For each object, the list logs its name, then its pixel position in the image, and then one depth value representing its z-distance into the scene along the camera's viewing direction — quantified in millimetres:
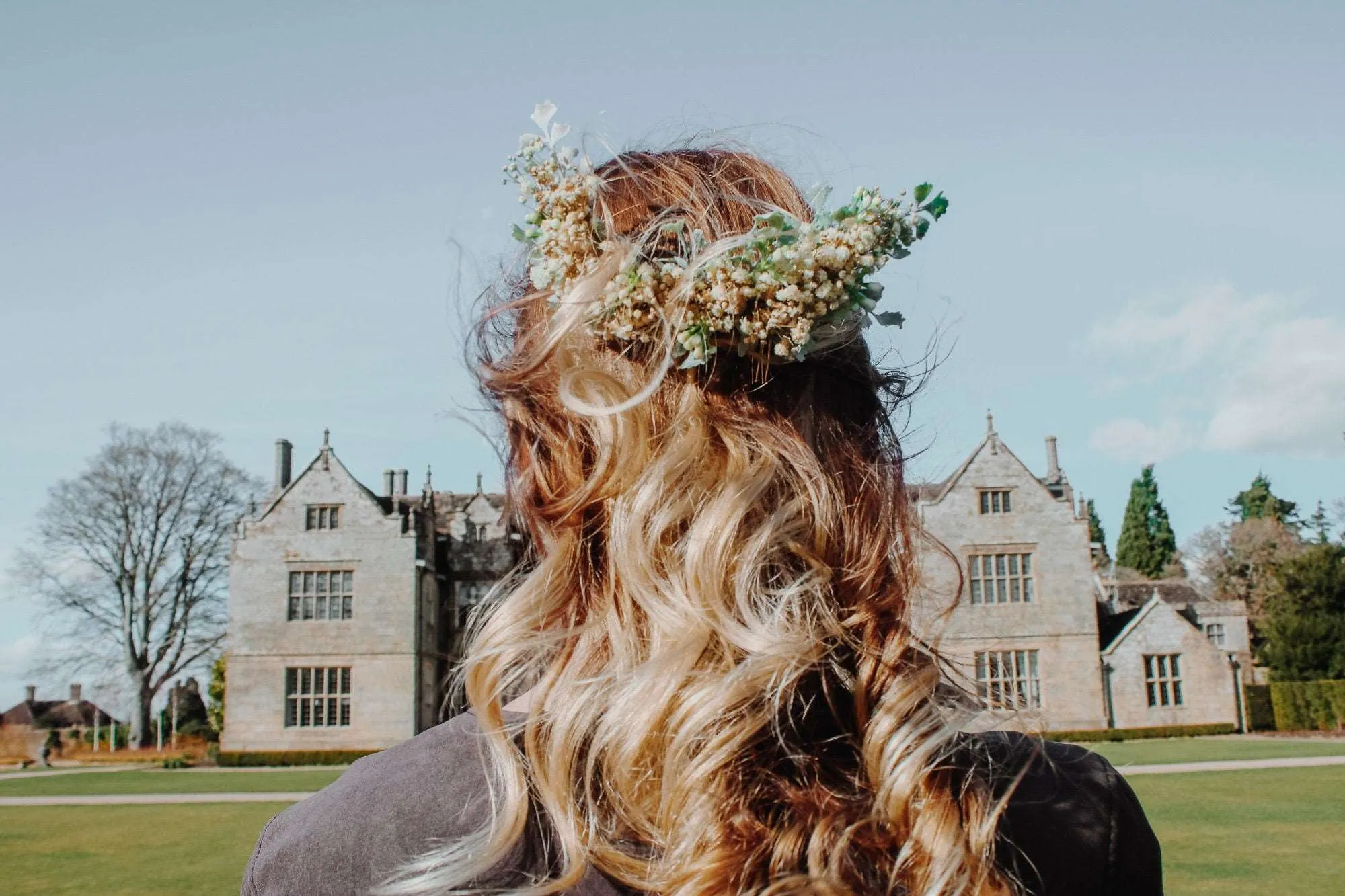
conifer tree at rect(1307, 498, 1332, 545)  48281
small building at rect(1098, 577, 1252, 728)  28578
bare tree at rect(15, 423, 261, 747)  33281
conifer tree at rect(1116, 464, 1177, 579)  52469
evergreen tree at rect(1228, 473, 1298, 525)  53031
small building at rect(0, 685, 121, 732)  45312
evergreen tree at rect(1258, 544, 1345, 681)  30391
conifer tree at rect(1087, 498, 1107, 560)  57597
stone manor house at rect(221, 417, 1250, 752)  28219
